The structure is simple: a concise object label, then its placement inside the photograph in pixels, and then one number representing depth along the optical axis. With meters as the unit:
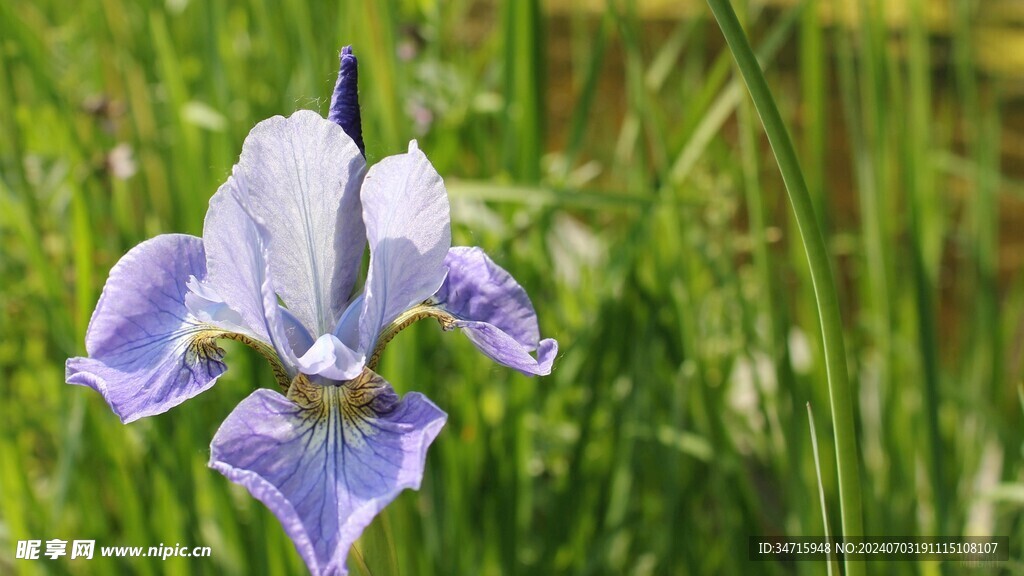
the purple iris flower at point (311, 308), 0.60
